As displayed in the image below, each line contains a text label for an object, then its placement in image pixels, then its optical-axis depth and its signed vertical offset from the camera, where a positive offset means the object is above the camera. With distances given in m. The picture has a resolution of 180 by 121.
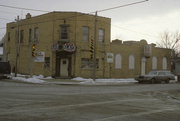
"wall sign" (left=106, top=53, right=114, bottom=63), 38.71 +1.17
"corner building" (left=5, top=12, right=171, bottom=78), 37.78 +2.26
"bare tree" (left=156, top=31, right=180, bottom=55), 67.62 +5.13
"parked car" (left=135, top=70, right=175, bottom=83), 36.84 -0.96
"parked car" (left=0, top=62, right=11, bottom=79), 35.57 -0.26
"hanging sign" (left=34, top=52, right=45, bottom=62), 38.44 +1.27
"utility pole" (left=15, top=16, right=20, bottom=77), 41.81 +2.16
